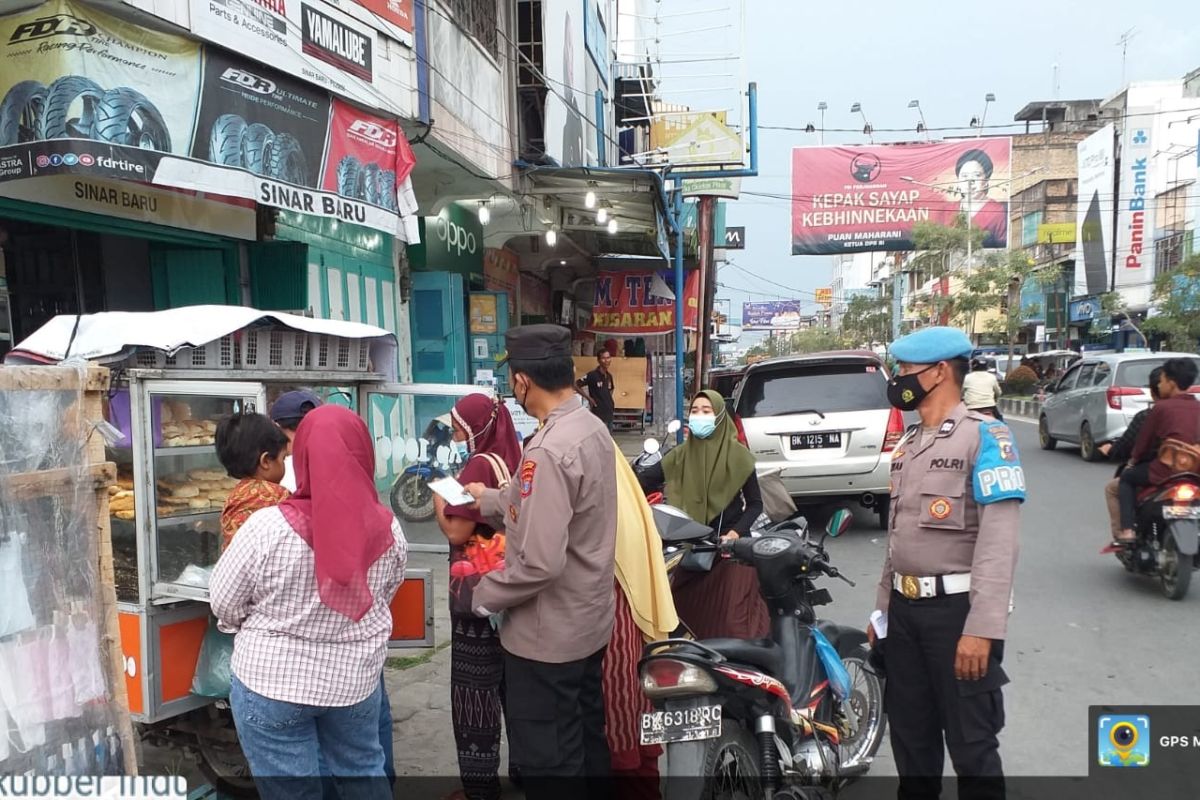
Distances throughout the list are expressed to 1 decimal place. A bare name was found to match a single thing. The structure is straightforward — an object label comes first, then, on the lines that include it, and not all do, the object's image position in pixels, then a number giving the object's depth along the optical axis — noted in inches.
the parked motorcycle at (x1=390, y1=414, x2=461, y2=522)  183.0
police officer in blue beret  103.0
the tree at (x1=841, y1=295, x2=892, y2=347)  2433.6
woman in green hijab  183.5
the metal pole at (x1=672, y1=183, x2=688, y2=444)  535.2
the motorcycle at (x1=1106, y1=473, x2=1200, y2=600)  224.2
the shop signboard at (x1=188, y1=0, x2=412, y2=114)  214.3
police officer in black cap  97.3
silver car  471.5
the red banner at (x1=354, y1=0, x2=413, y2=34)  286.8
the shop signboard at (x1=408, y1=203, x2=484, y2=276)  417.7
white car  308.8
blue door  418.0
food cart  118.9
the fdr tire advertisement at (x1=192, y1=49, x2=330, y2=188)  213.2
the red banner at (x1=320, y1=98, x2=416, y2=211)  263.6
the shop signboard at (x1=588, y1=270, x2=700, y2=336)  633.0
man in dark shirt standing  572.1
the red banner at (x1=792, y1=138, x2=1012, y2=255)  1253.7
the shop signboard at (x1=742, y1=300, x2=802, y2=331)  3233.3
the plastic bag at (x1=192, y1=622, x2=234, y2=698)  124.3
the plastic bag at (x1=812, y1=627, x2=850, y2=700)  131.6
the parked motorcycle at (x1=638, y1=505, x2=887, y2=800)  107.3
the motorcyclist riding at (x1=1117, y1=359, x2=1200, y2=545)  222.8
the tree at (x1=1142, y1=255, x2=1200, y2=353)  950.4
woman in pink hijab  92.0
